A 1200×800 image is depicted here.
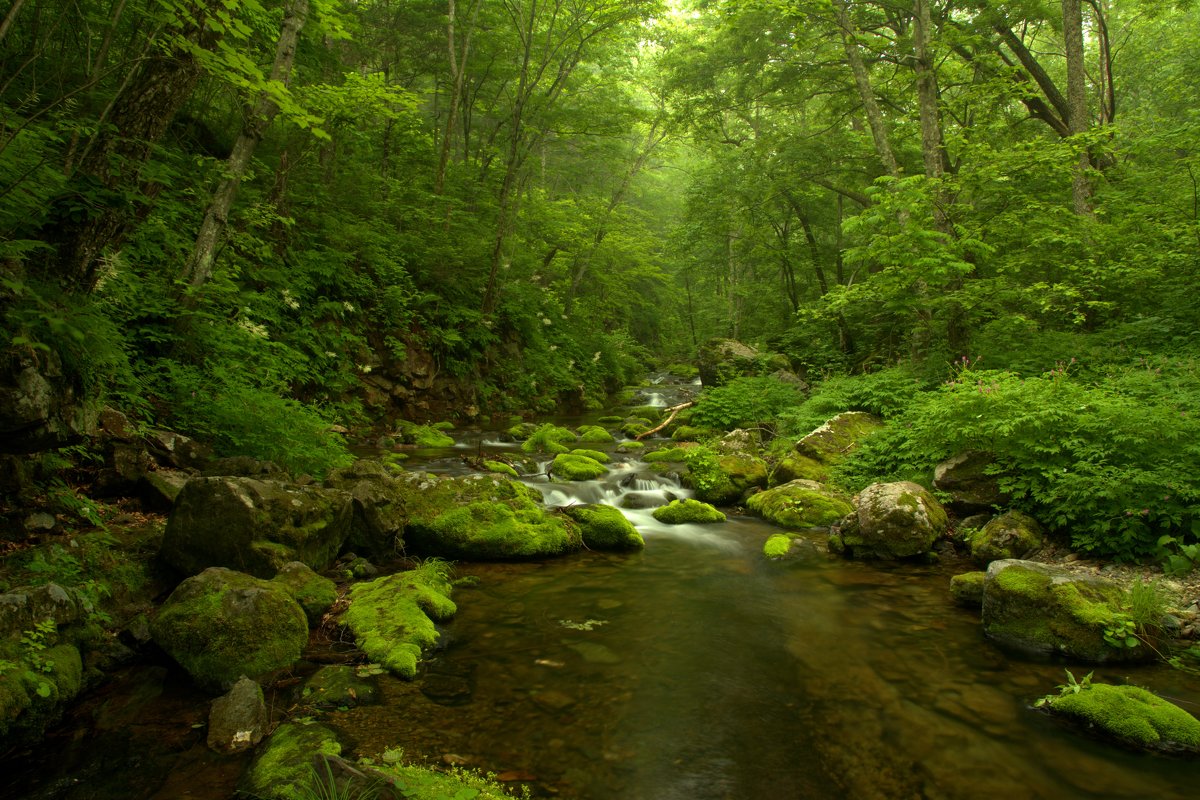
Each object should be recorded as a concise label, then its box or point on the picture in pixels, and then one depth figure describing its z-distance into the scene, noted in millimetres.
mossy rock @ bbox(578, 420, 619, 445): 14461
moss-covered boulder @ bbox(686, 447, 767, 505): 10023
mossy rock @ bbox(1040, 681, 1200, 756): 3426
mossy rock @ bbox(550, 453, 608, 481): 10422
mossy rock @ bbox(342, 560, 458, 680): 4211
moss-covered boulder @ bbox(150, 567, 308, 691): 3676
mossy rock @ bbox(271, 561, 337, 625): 4570
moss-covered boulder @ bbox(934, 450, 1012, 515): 7105
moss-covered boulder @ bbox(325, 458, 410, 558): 6207
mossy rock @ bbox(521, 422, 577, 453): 12477
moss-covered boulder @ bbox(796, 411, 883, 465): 9977
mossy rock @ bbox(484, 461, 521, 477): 9633
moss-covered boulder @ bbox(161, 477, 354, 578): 4449
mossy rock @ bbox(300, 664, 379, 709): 3605
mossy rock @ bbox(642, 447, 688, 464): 12299
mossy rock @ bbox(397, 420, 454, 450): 11625
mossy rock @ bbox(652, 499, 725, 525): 8977
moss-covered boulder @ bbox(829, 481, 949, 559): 6953
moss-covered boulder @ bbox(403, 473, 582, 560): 6711
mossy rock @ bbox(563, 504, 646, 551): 7613
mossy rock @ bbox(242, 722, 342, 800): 2672
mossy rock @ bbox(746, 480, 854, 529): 8547
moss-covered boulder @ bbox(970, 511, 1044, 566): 6258
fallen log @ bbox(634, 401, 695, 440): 15472
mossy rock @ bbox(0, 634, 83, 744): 2916
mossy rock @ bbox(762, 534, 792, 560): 7363
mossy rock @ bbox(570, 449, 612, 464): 11498
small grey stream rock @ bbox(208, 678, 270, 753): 3137
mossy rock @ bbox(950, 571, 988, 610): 5617
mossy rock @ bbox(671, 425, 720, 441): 14247
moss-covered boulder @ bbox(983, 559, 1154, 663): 4496
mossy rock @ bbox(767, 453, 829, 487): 9641
